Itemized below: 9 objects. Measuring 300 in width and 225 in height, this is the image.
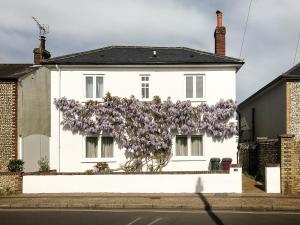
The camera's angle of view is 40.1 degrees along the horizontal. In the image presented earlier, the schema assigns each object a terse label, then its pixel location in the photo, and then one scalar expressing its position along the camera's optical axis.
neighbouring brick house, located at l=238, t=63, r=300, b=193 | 17.16
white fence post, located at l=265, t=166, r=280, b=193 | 17.42
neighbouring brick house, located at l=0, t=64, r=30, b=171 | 20.92
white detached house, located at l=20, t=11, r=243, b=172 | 22.70
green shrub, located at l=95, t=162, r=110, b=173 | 22.29
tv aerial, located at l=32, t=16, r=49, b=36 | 26.48
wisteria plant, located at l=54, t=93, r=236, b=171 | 22.42
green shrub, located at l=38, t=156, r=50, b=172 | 22.14
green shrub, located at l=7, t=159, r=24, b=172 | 18.89
